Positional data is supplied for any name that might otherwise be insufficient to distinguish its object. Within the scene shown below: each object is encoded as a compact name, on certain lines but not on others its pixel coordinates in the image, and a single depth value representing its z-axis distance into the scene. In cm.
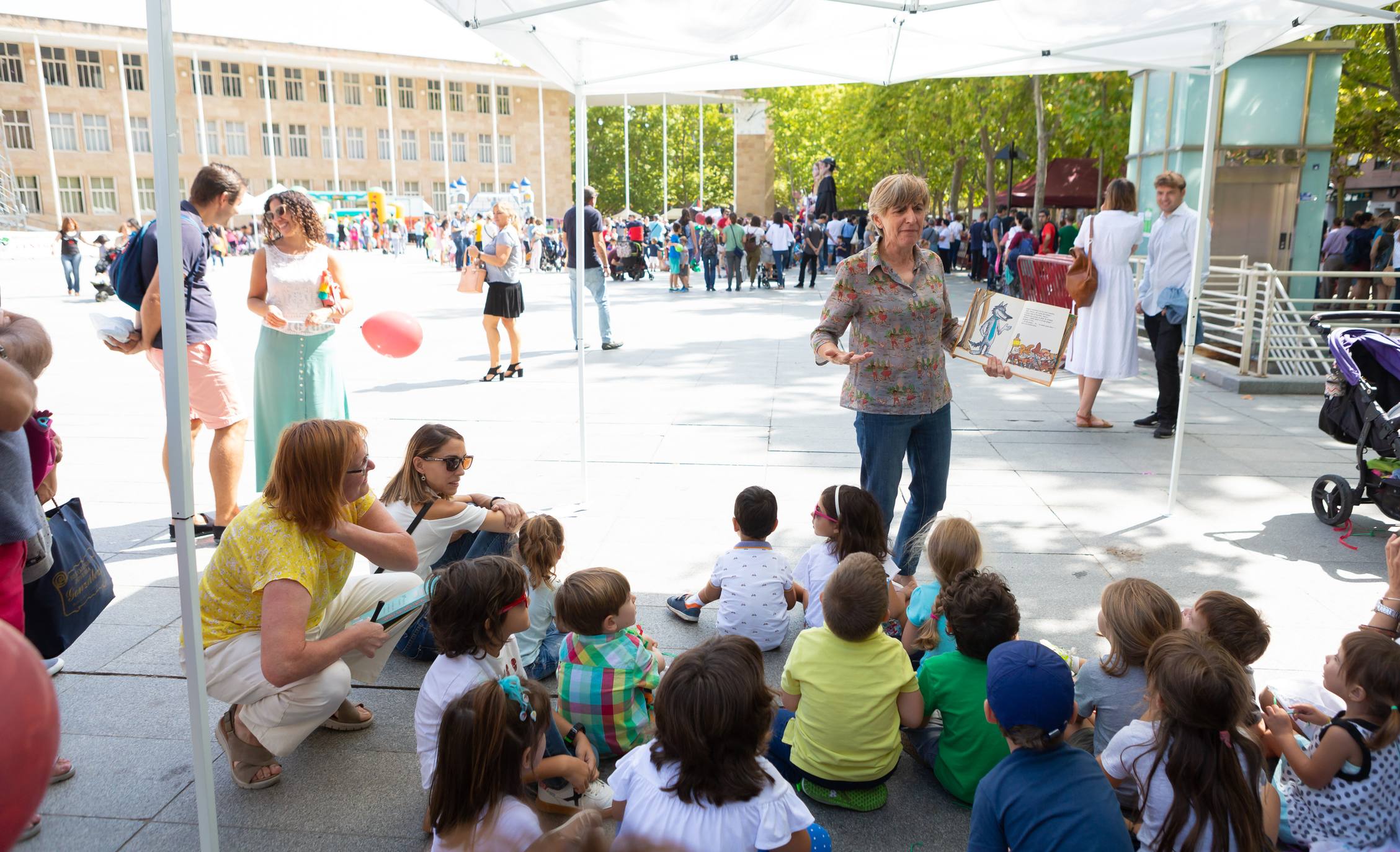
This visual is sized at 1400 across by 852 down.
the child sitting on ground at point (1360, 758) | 245
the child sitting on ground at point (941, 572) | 366
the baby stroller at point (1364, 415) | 539
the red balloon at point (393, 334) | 577
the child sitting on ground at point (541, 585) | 380
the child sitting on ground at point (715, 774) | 227
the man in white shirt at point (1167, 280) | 797
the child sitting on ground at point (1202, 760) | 226
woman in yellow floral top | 293
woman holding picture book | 421
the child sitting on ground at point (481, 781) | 228
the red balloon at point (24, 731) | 79
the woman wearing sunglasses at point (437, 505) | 384
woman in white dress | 799
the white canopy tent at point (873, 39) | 484
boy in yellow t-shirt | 299
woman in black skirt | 1052
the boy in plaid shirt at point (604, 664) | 313
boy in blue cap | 222
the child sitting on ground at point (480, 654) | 288
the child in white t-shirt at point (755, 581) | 402
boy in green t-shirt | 301
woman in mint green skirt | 538
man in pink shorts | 478
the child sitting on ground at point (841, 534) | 400
